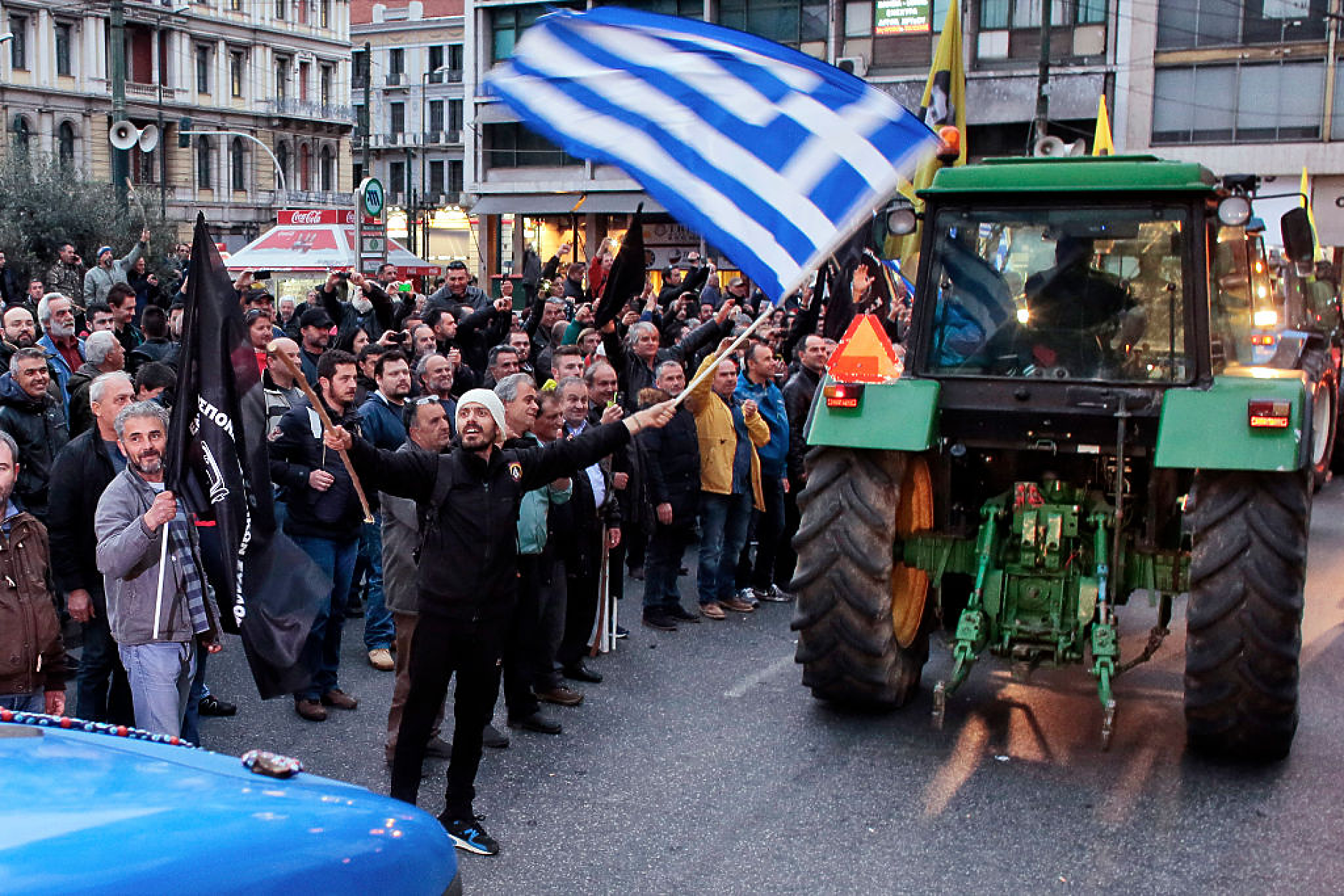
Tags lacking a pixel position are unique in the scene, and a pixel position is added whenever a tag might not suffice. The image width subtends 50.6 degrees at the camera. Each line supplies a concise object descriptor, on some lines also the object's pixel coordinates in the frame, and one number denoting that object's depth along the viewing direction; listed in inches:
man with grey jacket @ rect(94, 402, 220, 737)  206.8
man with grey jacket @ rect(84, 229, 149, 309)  617.9
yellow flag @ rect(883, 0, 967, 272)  472.7
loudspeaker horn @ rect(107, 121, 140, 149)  856.9
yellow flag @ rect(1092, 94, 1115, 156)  502.3
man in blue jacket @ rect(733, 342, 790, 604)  390.0
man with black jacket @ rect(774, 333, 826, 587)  411.2
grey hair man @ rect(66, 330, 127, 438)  316.5
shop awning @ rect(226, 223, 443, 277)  857.5
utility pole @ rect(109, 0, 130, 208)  836.0
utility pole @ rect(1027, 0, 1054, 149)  1139.9
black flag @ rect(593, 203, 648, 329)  411.5
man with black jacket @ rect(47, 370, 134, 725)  236.7
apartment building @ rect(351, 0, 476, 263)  3467.0
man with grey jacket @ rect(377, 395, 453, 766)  242.7
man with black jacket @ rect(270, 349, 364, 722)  284.7
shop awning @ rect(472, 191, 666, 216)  1822.1
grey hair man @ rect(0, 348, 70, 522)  293.1
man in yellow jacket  369.7
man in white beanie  206.5
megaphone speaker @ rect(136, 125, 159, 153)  856.3
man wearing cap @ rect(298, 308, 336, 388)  426.6
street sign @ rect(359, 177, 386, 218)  606.5
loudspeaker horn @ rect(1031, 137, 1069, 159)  470.9
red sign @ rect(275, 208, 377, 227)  927.7
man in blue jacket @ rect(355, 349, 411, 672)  307.0
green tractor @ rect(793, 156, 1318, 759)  242.5
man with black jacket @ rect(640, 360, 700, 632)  358.3
